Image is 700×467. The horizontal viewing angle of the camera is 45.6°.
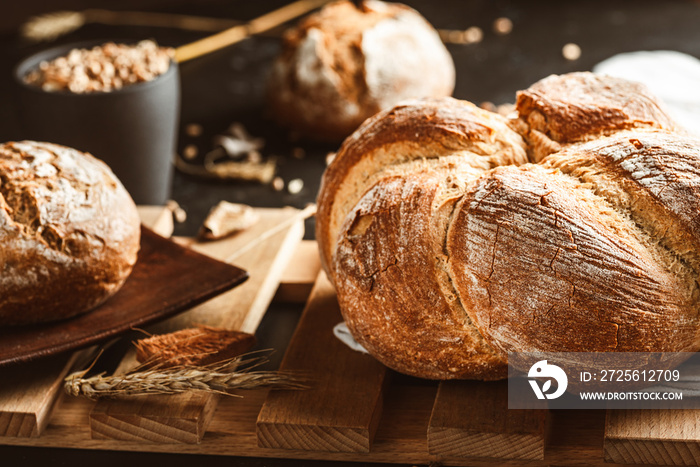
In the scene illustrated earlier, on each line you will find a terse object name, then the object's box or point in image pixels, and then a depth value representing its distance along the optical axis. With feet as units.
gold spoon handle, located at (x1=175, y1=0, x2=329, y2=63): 11.34
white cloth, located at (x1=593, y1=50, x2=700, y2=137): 7.58
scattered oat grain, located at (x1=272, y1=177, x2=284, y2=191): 8.07
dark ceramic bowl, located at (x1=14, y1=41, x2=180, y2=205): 6.99
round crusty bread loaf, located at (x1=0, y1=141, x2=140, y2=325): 4.89
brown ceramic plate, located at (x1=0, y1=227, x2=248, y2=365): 4.81
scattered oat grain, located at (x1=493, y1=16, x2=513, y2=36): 11.71
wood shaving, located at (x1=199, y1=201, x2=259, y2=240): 6.37
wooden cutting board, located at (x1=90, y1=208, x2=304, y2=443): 4.35
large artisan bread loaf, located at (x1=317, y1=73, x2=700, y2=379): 3.82
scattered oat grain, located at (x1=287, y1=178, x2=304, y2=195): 8.03
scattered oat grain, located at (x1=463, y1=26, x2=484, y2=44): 11.54
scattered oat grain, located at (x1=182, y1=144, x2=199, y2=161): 8.86
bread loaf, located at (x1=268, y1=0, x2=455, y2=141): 8.74
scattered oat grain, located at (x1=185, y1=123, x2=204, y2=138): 9.34
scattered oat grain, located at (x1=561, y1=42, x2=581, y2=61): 10.62
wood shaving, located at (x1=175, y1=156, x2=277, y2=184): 8.18
